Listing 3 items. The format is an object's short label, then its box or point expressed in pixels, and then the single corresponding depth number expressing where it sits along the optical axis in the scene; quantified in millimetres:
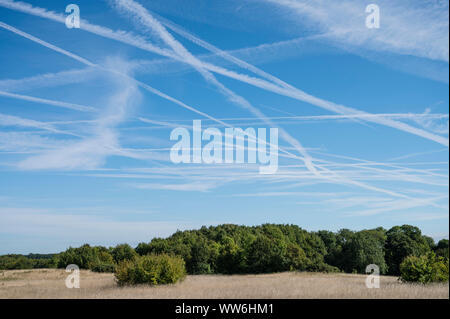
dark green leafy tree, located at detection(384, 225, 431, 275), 64438
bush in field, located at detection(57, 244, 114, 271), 47531
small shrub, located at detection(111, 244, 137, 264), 54812
